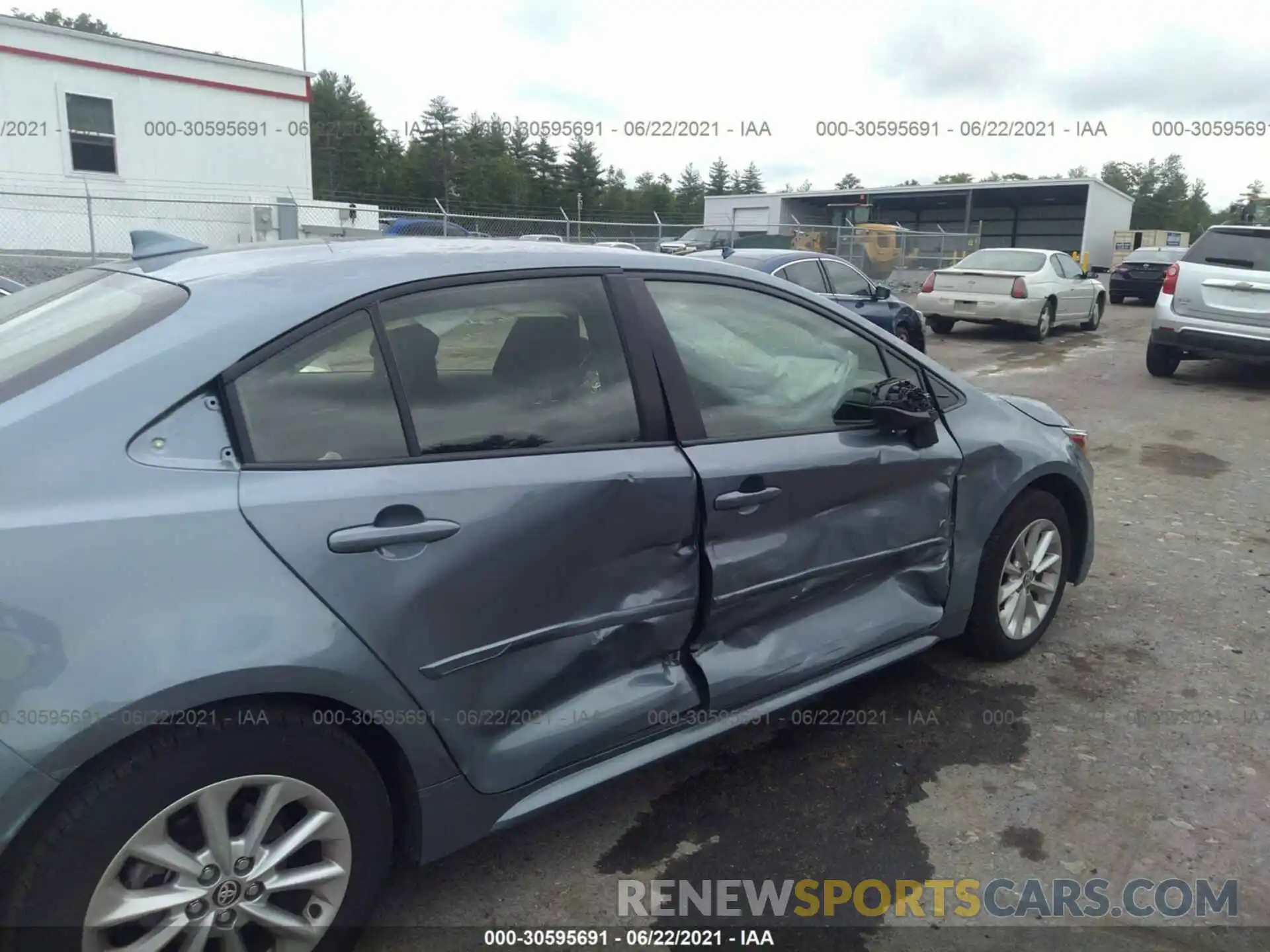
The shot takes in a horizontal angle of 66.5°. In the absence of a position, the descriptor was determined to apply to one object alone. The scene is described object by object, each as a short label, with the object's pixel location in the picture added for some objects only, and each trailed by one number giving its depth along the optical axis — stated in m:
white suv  9.96
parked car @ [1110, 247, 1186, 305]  23.27
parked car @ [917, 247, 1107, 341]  14.84
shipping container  42.81
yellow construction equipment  25.34
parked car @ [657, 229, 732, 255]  21.75
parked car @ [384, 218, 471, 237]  16.15
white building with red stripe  15.99
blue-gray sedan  1.79
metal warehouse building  40.69
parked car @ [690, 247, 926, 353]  11.17
